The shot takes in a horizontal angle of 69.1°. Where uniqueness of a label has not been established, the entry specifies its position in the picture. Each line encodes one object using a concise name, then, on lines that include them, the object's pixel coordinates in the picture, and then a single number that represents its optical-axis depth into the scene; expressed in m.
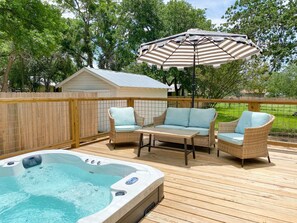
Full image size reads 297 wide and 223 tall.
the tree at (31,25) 9.48
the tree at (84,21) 17.37
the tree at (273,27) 10.47
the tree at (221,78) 11.30
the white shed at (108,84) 9.62
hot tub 2.15
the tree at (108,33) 17.70
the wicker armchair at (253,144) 3.71
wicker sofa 4.53
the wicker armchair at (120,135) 5.00
